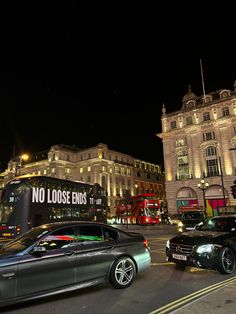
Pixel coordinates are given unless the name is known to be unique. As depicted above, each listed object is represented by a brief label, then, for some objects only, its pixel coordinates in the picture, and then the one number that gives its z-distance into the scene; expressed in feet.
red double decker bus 116.26
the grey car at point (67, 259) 16.16
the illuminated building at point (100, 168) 269.03
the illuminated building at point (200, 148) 146.20
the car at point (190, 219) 65.82
